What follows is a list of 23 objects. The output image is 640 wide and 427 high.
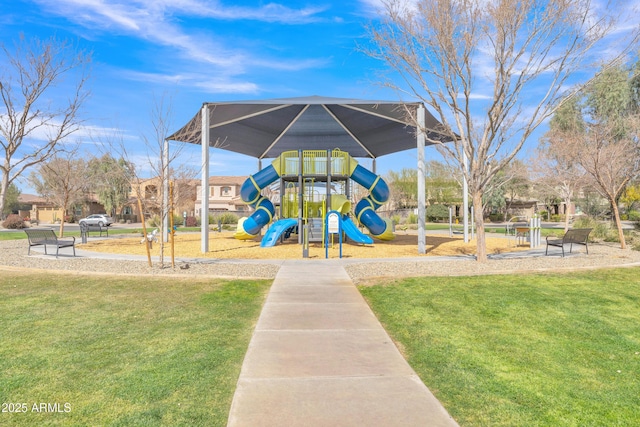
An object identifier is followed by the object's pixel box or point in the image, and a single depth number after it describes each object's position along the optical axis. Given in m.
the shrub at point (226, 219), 41.12
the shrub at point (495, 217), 60.53
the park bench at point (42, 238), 14.31
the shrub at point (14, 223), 39.78
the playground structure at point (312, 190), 18.78
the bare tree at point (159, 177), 11.62
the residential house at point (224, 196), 67.50
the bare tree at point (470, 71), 11.15
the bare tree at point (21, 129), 14.77
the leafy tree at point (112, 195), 55.69
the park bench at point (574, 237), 14.25
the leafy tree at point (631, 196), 43.16
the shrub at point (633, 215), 50.22
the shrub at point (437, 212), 55.72
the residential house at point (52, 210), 61.59
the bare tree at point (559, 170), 24.33
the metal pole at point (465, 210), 19.76
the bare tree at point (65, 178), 22.44
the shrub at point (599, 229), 21.53
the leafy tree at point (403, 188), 63.36
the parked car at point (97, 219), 48.16
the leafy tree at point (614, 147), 17.19
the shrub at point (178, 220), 41.72
